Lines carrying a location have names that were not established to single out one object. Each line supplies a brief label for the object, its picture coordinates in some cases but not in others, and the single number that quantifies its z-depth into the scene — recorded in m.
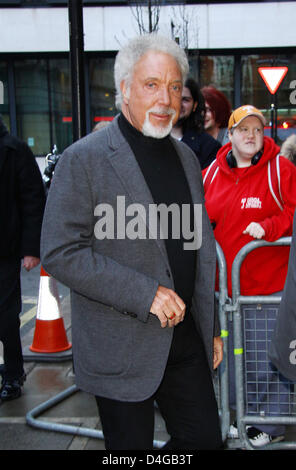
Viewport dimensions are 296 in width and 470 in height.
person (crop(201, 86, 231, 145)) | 4.75
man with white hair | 2.07
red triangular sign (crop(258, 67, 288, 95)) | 9.95
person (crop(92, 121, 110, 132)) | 5.24
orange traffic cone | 4.91
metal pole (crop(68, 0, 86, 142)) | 4.14
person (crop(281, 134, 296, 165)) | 4.55
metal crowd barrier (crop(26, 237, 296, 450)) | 3.12
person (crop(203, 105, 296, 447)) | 3.29
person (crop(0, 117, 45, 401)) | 3.89
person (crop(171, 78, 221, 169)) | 4.36
